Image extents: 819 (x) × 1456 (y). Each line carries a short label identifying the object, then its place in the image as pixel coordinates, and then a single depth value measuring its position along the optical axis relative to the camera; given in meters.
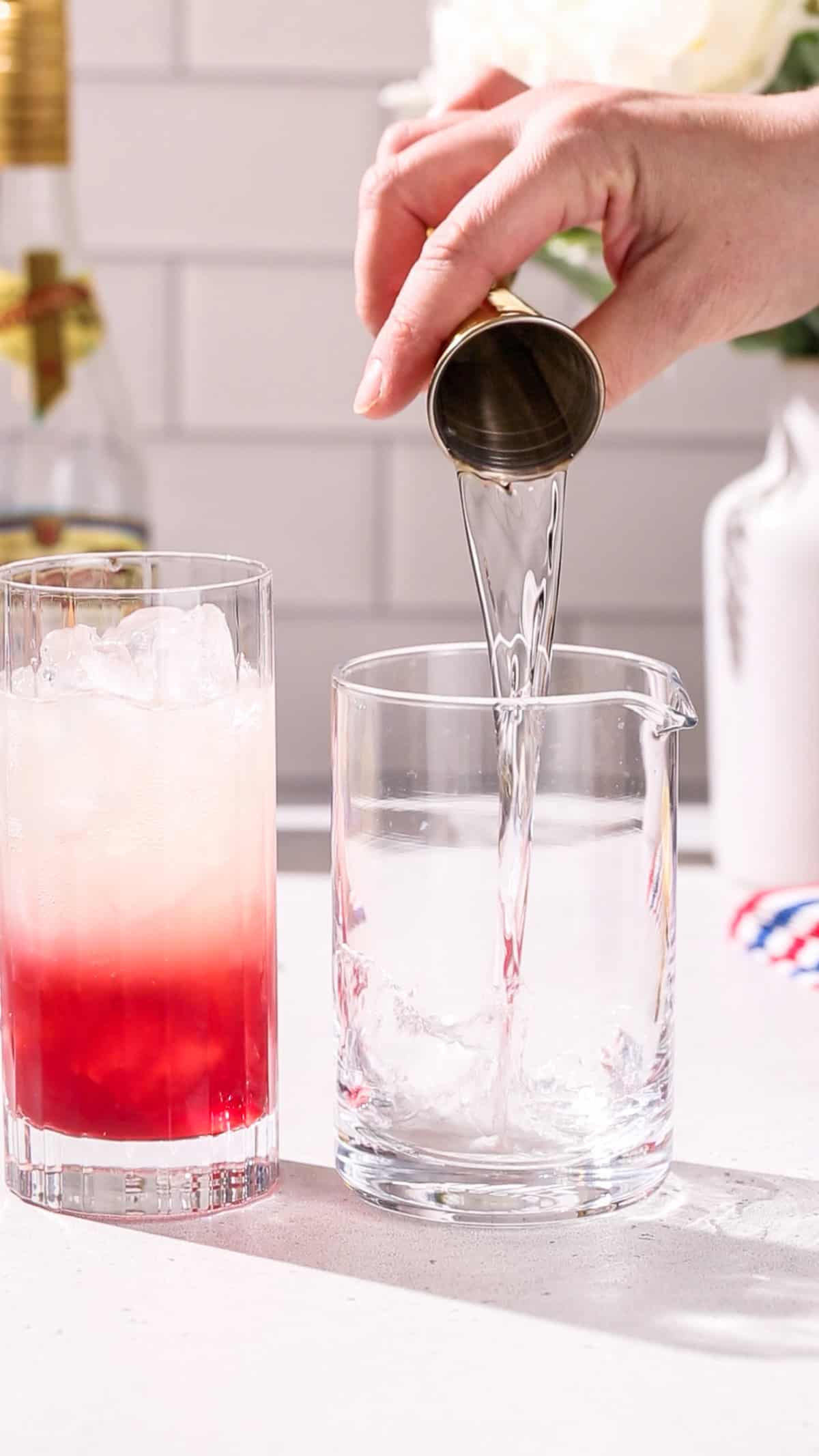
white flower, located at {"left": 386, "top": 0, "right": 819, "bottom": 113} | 1.10
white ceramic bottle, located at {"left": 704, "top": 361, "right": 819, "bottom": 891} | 1.16
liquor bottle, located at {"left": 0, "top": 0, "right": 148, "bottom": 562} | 1.28
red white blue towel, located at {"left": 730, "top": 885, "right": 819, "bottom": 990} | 1.07
